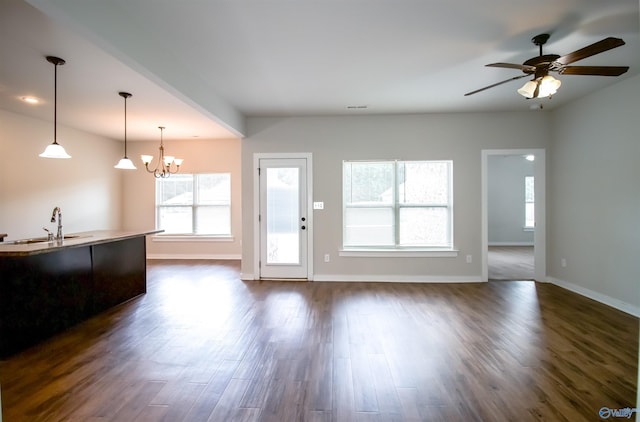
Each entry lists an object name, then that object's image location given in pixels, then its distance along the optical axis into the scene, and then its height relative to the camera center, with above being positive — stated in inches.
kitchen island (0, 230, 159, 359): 105.7 -30.9
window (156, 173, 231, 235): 279.0 +2.8
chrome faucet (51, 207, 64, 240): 136.0 -9.2
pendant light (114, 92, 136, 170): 156.6 +22.3
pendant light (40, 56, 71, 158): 117.4 +22.7
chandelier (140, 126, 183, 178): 195.8 +33.1
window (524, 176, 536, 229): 360.5 +6.5
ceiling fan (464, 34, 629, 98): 100.4 +46.8
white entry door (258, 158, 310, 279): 202.8 -8.3
